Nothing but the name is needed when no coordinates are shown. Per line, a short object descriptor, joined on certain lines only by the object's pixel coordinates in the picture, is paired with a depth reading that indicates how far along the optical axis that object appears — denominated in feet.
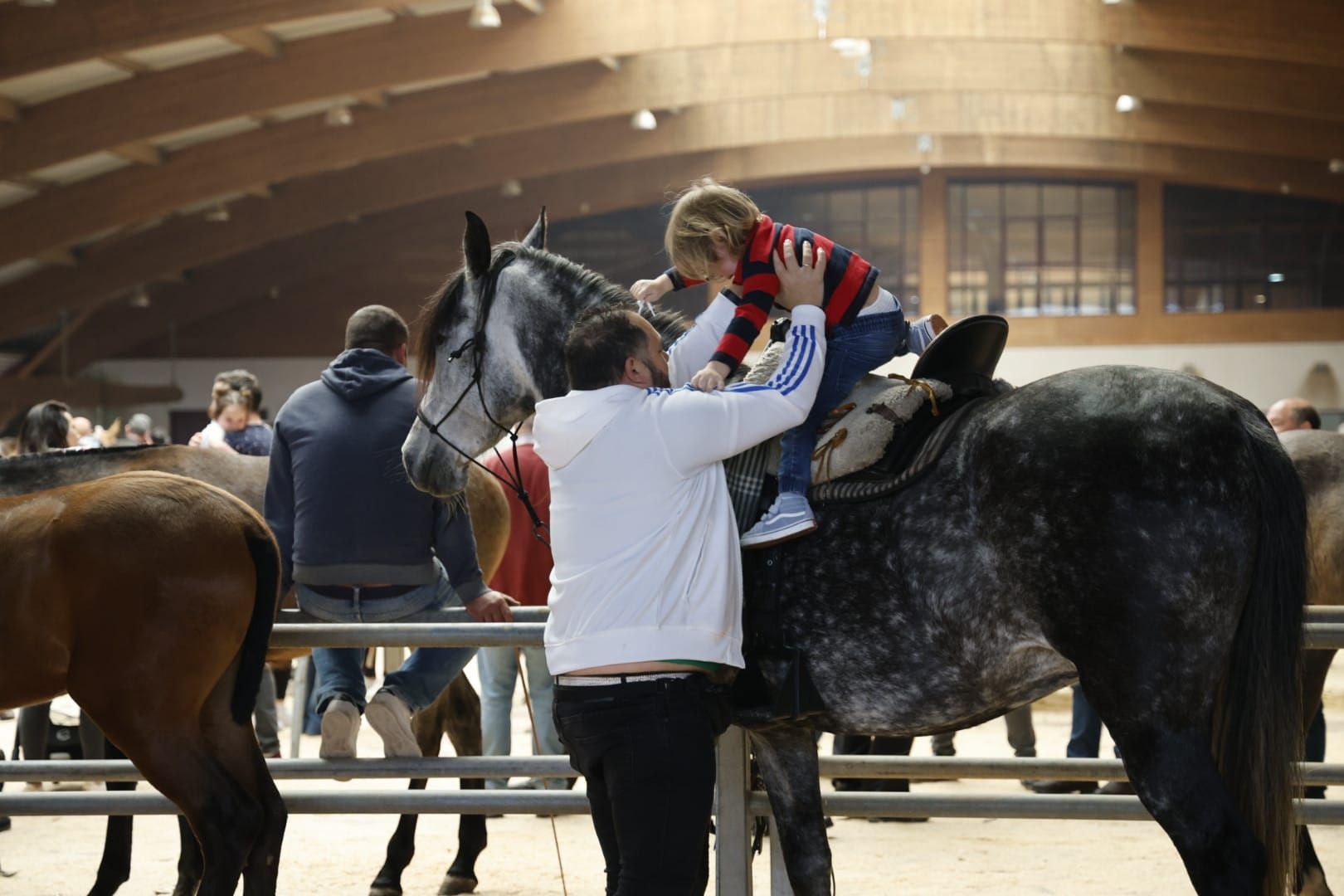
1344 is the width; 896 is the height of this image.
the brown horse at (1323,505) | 41.34
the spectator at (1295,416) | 52.85
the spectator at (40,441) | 45.34
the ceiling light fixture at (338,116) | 122.93
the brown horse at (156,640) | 25.86
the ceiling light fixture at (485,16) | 97.91
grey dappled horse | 19.31
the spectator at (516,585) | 47.96
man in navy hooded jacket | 29.81
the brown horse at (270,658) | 33.47
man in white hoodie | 18.85
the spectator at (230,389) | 54.44
